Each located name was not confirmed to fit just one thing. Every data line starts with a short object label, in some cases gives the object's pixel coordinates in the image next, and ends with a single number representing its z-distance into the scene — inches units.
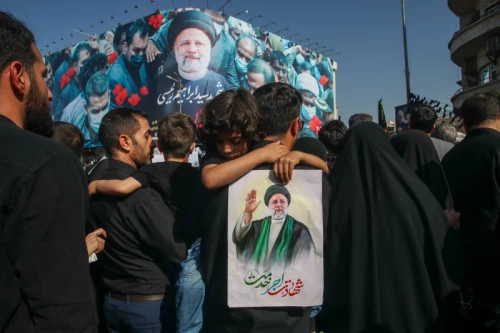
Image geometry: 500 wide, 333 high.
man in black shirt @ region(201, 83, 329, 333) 66.8
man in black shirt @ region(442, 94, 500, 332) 103.8
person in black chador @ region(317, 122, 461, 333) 71.4
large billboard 1352.1
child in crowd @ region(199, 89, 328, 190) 65.9
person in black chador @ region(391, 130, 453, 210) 116.9
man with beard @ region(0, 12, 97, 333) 43.8
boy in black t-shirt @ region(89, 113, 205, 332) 79.4
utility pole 753.3
